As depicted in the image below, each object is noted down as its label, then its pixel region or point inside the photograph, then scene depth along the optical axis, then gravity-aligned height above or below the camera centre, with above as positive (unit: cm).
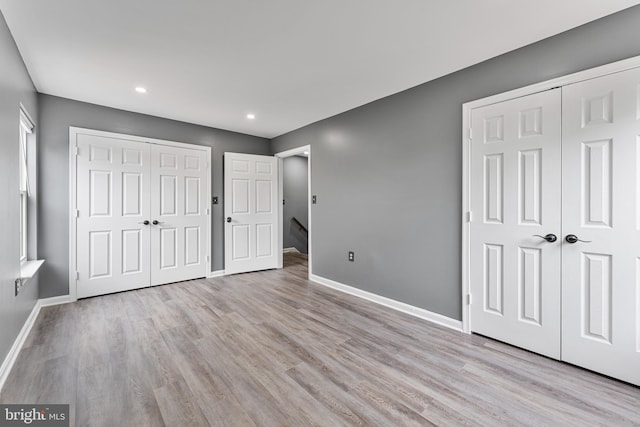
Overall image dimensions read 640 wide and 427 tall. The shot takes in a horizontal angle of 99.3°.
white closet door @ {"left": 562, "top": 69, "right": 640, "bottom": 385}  178 -8
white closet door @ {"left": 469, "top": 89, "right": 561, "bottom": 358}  209 -8
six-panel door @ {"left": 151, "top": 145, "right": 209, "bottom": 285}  393 -3
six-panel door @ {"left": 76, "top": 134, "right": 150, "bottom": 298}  341 -4
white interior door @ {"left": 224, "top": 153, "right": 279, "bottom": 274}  459 +0
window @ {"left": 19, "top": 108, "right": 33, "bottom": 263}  279 +32
